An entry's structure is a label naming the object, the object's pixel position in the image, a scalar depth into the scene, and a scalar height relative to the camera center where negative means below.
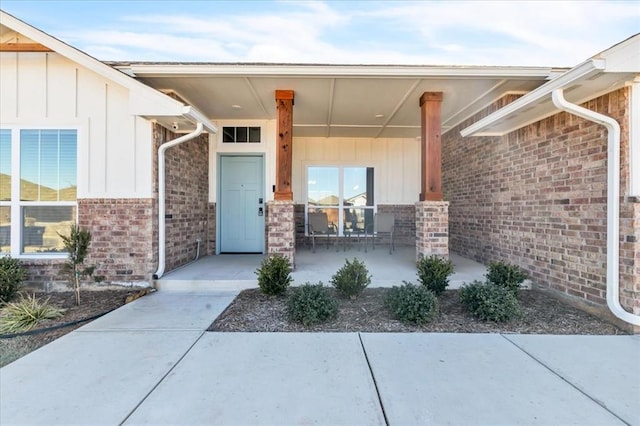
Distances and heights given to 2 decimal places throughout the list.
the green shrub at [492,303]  3.26 -0.98
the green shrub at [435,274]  4.06 -0.82
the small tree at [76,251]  3.82 -0.50
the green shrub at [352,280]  3.89 -0.87
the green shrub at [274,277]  4.02 -0.85
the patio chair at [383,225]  7.32 -0.30
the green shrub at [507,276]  3.90 -0.83
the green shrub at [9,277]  3.89 -0.86
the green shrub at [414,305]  3.19 -0.99
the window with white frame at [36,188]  4.48 +0.34
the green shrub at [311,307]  3.20 -1.01
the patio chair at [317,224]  7.26 -0.28
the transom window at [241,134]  6.83 +1.74
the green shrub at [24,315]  3.17 -1.14
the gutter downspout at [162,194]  4.60 +0.27
